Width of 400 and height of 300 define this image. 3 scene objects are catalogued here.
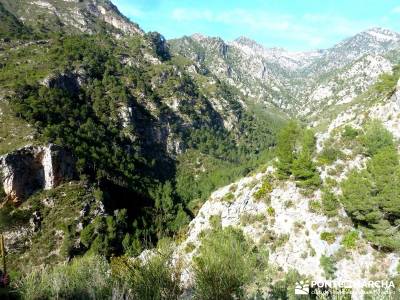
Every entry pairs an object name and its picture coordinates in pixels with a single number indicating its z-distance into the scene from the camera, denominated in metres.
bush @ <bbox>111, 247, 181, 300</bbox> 15.83
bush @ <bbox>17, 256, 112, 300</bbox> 20.80
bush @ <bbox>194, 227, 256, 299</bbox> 15.46
